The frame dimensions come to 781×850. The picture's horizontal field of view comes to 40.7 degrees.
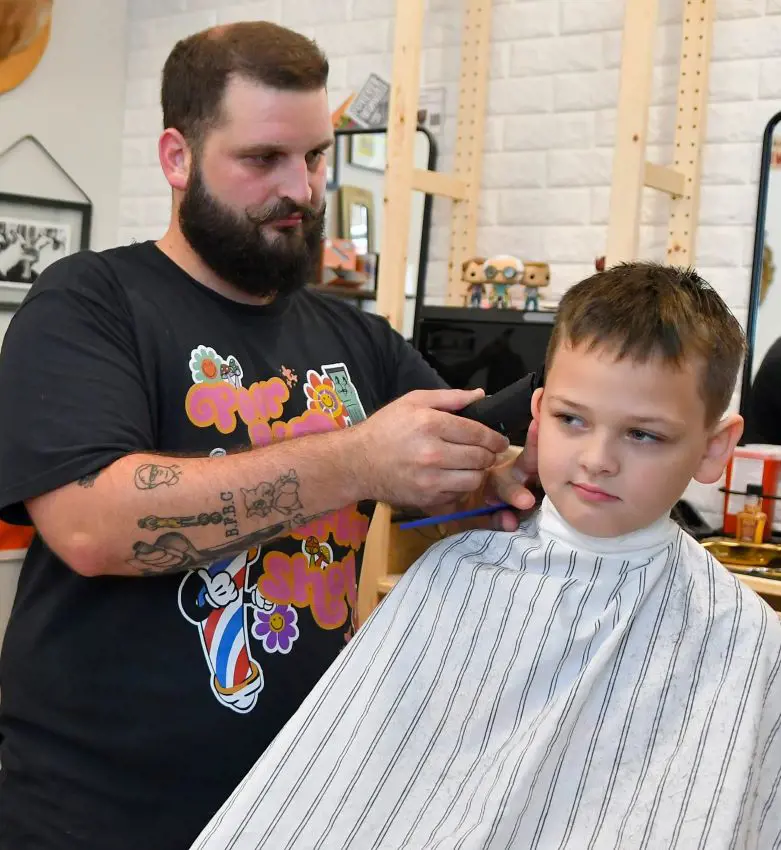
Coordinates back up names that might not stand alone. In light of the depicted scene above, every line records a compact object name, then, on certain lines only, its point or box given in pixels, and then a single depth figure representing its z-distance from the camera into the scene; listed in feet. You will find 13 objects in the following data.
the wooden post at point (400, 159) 8.29
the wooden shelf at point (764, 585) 6.69
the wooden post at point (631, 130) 7.46
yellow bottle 7.58
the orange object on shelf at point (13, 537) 5.42
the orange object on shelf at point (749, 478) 7.72
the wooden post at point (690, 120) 8.52
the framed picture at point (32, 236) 11.65
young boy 3.76
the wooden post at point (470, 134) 9.70
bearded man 4.01
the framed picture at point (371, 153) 10.35
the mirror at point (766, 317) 8.21
